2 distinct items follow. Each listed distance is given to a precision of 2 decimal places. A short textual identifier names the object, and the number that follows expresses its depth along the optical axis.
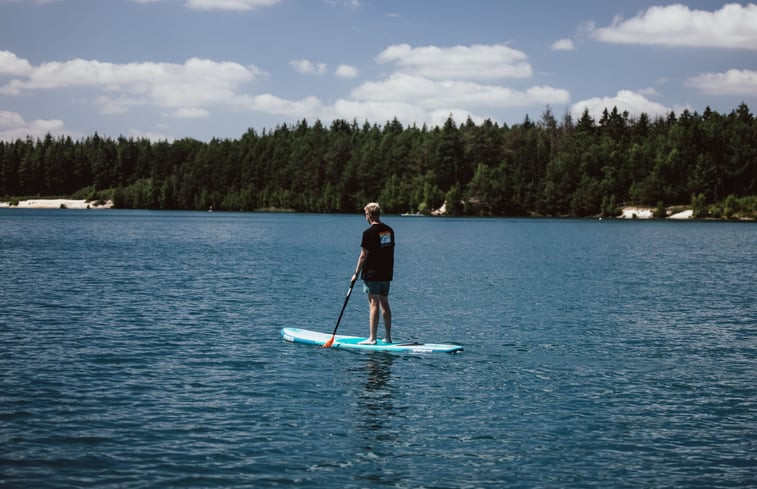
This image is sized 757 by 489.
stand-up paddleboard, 20.67
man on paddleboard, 19.91
